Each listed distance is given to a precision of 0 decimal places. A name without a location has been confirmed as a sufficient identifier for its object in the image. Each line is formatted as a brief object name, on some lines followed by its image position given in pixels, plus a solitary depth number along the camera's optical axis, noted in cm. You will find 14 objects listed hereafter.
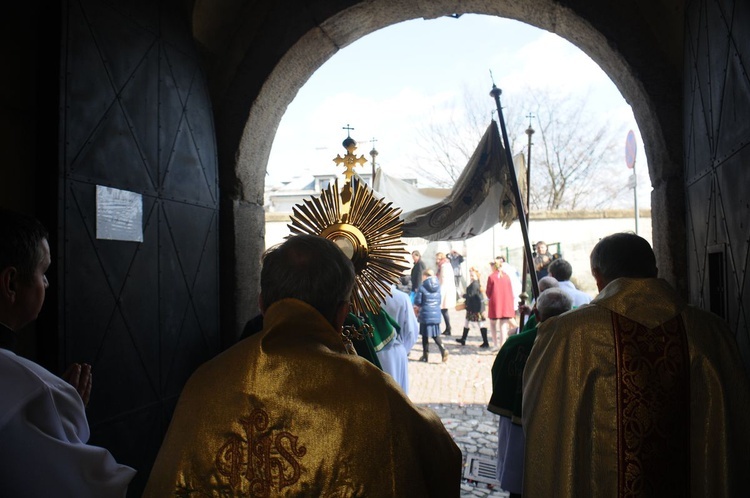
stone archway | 397
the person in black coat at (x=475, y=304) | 1109
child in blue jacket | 975
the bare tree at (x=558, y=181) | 2462
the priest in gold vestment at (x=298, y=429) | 143
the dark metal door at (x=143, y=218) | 299
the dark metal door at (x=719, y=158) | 266
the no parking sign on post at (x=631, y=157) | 715
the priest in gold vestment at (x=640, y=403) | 225
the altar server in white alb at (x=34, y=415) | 146
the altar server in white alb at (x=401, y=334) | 546
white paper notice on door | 315
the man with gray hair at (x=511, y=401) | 362
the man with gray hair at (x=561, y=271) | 513
